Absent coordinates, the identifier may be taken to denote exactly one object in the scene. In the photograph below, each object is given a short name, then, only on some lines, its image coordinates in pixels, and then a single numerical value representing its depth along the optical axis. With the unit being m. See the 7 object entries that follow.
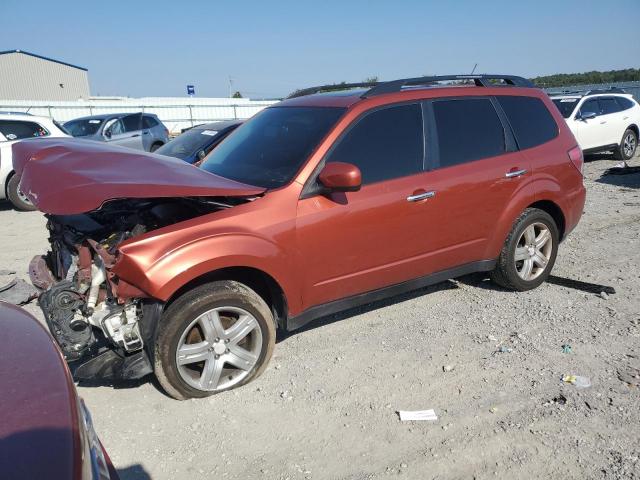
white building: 39.81
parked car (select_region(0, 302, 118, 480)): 1.34
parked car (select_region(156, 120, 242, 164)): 8.56
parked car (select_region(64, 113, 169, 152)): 13.97
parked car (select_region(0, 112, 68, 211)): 9.80
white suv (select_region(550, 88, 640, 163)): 12.76
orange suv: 3.16
